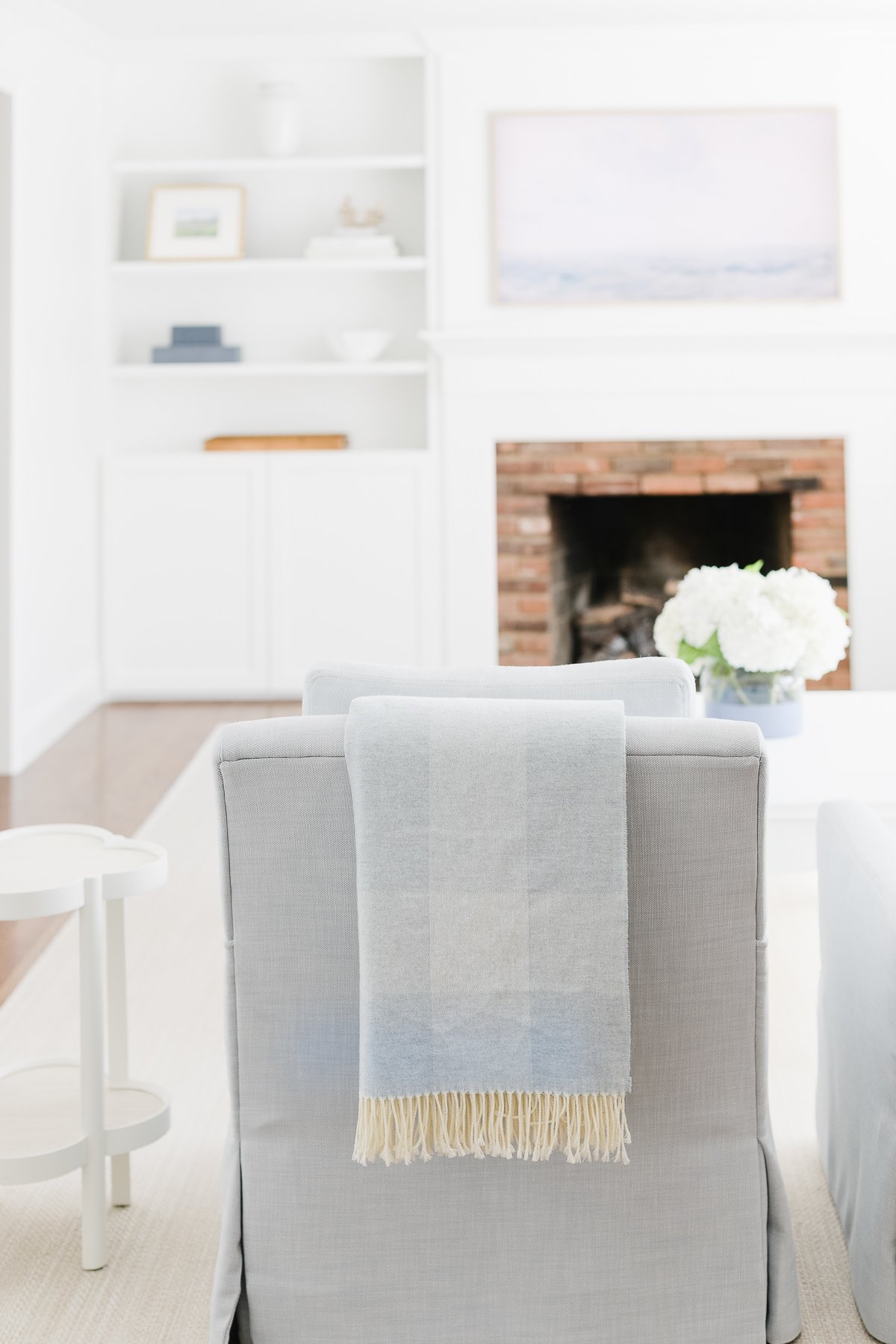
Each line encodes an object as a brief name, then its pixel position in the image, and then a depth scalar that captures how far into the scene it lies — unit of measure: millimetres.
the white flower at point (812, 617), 2721
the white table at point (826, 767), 2324
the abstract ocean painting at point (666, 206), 5559
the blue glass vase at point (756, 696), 2801
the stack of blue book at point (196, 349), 5820
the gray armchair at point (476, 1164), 1476
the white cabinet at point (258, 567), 5734
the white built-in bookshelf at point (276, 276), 5910
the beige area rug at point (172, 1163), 1725
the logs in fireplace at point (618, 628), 6004
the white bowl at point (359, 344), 5754
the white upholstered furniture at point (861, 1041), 1579
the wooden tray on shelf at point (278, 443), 5812
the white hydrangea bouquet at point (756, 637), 2695
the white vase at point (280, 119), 5719
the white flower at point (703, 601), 2734
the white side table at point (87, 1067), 1749
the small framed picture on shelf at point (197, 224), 5812
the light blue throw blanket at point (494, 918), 1396
